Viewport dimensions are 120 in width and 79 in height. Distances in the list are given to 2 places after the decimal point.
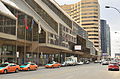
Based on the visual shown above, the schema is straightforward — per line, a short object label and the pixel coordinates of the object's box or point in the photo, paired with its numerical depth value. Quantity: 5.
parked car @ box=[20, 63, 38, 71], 24.39
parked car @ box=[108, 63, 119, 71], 24.88
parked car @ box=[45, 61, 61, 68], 32.84
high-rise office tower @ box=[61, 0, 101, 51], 120.72
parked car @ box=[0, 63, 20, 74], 19.47
